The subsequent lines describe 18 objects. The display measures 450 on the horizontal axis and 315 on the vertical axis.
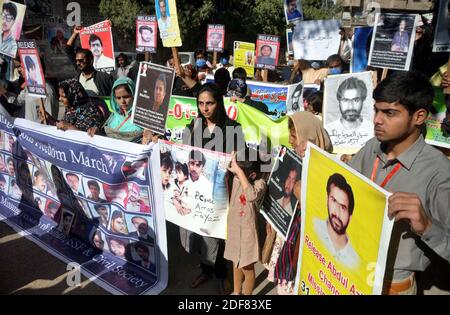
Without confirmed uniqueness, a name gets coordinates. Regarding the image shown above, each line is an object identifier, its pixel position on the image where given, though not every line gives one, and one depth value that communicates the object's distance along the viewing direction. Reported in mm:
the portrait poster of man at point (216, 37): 10731
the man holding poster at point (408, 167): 1481
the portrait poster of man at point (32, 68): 3869
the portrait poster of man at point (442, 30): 3811
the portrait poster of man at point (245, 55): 10008
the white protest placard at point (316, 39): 5957
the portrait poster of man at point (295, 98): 6059
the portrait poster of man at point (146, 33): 7777
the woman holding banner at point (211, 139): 3051
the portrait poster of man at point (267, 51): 8367
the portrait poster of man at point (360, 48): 4801
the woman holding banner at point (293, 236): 2408
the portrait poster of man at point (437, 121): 3852
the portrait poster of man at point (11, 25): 4625
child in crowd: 2611
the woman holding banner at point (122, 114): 3598
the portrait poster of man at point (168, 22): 3953
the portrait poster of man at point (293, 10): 7293
